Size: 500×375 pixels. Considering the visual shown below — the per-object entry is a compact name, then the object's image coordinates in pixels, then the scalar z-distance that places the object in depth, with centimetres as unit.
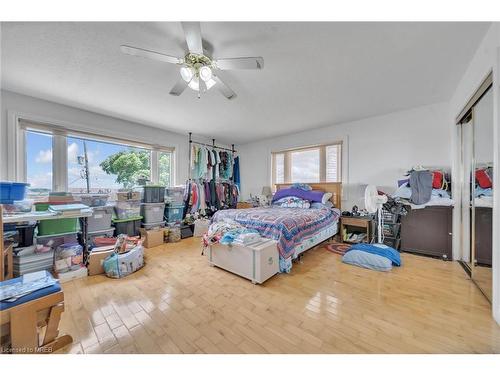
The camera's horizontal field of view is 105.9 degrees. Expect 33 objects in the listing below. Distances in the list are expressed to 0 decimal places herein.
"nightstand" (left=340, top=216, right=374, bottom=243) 336
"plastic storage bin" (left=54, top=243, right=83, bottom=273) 226
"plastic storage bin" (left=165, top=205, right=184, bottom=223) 411
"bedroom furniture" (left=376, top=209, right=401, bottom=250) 313
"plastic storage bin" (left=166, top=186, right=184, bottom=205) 416
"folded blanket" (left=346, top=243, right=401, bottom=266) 255
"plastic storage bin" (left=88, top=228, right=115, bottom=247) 296
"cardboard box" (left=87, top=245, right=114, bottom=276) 240
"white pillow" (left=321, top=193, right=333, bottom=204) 381
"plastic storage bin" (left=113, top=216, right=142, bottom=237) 352
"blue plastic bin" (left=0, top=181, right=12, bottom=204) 212
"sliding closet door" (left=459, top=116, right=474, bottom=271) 252
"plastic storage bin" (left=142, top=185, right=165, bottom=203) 383
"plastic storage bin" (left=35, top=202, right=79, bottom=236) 239
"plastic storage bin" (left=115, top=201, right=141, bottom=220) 350
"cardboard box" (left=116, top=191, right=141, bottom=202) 350
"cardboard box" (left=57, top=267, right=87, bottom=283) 221
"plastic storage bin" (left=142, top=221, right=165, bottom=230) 376
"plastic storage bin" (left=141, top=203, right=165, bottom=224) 378
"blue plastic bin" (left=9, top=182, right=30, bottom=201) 218
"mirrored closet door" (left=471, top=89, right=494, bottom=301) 194
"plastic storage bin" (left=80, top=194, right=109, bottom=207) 314
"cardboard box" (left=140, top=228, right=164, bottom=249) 353
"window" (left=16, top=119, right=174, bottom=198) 292
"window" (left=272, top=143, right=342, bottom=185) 423
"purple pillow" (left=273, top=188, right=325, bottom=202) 388
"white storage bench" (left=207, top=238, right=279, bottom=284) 211
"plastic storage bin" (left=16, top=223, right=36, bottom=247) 249
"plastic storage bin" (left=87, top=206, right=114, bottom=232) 311
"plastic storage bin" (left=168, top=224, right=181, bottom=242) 387
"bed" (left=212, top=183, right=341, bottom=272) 241
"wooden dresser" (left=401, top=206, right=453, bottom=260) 274
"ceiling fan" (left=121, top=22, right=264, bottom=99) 149
